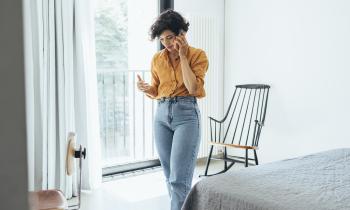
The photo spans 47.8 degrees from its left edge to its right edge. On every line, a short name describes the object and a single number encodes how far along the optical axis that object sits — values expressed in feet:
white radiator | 13.64
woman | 7.06
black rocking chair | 13.35
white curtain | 9.79
